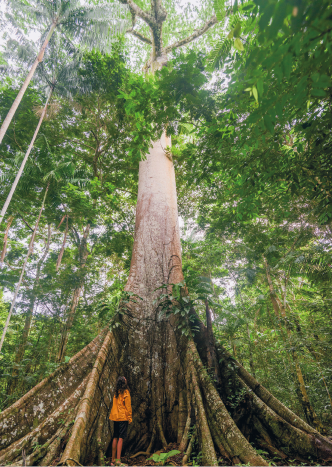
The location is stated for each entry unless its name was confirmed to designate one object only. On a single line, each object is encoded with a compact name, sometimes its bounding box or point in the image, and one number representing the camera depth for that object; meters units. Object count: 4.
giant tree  2.11
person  2.45
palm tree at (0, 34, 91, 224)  7.38
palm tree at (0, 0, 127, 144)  7.15
